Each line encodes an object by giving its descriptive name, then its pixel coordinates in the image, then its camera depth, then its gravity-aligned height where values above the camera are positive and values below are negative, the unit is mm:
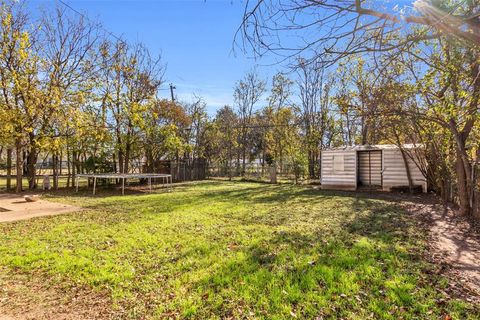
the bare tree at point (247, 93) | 22016 +5173
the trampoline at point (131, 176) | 11008 -474
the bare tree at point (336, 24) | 2381 +1184
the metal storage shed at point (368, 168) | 12658 -257
